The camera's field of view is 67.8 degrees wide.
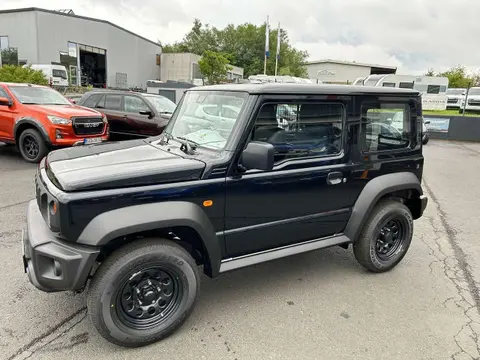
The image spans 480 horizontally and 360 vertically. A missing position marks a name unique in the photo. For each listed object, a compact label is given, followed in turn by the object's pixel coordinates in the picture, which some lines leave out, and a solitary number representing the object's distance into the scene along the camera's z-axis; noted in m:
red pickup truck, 7.52
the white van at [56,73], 25.91
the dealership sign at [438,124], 16.91
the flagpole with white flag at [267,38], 34.48
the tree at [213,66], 34.81
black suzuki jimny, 2.32
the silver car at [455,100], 26.38
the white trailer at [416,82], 24.89
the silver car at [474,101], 24.28
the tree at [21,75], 17.50
